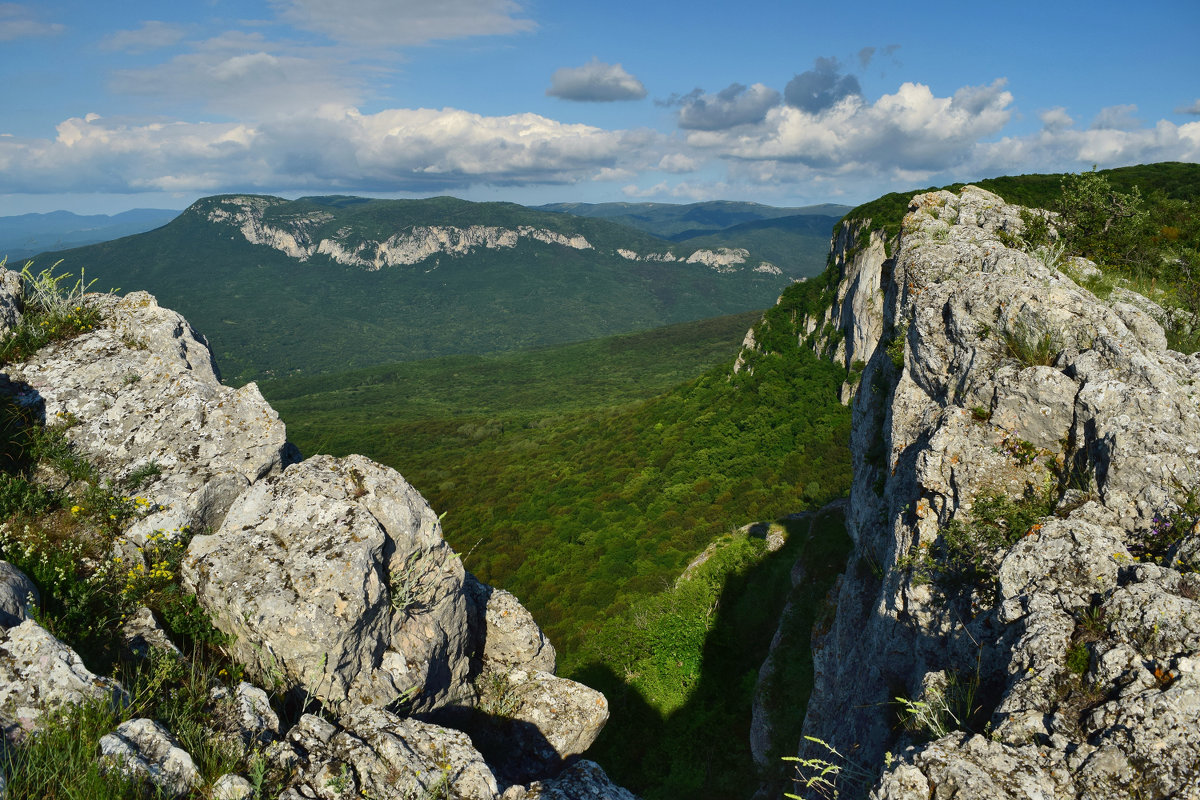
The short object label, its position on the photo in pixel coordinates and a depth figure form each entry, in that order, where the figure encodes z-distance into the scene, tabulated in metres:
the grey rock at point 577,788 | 6.24
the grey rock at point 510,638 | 10.71
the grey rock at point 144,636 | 6.51
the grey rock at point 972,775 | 4.88
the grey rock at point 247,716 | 5.64
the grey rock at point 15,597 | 5.54
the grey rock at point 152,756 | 4.65
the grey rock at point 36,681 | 4.83
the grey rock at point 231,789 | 4.88
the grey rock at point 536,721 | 9.06
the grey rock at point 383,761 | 5.43
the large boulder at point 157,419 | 8.47
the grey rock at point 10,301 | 9.23
